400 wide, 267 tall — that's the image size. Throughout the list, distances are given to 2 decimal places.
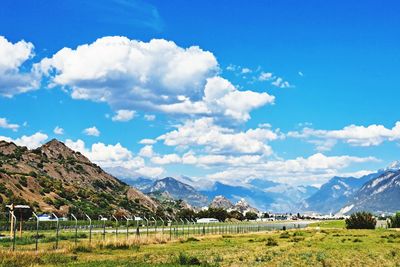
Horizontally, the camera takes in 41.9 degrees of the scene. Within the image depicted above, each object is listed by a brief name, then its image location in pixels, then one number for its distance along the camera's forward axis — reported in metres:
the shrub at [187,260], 38.38
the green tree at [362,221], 122.75
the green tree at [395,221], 134.75
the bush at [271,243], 61.80
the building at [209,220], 184.38
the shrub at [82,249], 46.59
